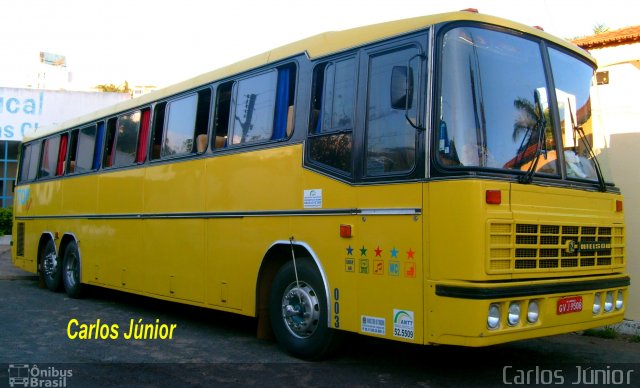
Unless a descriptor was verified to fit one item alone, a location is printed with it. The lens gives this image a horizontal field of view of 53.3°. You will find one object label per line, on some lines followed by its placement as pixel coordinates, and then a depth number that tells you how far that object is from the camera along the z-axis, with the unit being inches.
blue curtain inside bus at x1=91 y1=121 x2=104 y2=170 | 438.9
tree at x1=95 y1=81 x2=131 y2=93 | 1743.4
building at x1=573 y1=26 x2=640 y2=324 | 335.0
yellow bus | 201.0
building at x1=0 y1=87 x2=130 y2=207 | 979.3
